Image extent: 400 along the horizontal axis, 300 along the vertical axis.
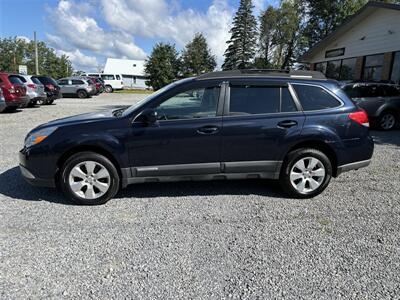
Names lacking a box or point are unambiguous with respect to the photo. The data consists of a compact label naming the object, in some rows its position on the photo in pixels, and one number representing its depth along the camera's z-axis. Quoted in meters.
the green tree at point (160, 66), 43.16
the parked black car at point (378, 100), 9.39
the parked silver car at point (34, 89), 13.73
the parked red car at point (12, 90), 11.70
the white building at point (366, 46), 13.88
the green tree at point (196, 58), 48.81
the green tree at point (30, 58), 69.31
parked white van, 36.04
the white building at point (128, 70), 71.29
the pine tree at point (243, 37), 51.38
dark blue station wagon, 3.66
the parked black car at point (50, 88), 16.75
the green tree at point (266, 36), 43.50
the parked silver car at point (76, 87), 23.81
